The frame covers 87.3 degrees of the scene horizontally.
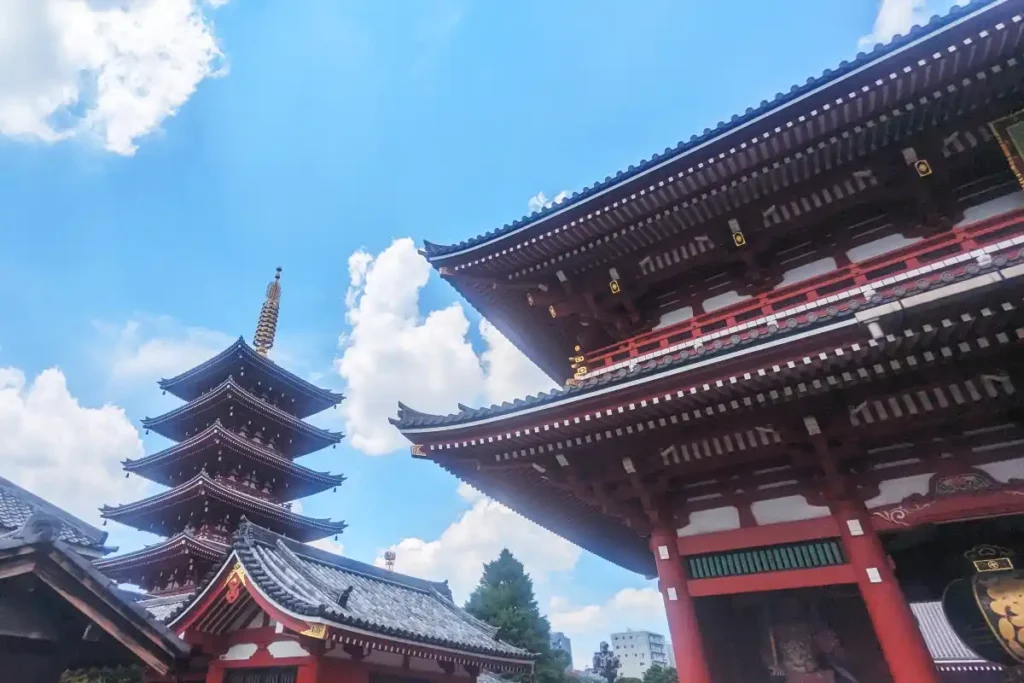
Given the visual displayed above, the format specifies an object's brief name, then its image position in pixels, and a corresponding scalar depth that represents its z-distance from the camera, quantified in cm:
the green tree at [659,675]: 3400
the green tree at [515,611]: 3378
